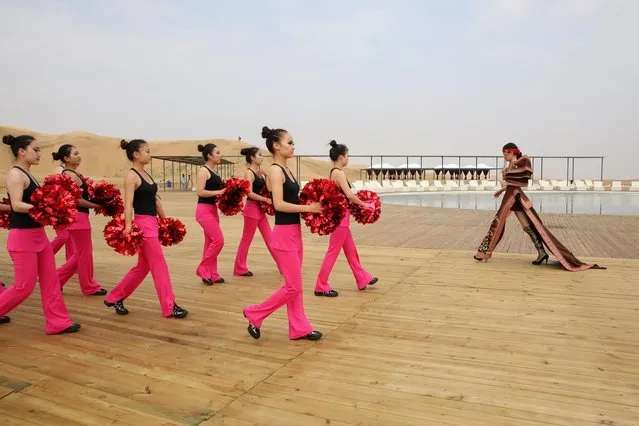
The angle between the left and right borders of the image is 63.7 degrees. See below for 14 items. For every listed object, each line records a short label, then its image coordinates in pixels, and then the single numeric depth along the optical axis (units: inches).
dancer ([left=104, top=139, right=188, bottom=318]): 193.5
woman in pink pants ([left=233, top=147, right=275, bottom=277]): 281.7
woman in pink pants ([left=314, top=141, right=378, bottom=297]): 236.1
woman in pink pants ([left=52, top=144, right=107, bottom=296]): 236.4
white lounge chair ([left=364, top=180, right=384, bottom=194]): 1488.7
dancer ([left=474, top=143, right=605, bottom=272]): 312.8
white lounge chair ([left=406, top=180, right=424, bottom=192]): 1560.0
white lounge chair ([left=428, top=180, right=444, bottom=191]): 1596.2
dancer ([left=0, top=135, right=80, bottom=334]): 177.2
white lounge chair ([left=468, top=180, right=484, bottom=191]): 1593.3
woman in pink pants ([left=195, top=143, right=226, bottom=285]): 265.3
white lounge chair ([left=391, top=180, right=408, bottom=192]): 1546.5
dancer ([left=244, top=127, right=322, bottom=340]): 168.7
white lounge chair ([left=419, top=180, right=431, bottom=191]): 1585.1
